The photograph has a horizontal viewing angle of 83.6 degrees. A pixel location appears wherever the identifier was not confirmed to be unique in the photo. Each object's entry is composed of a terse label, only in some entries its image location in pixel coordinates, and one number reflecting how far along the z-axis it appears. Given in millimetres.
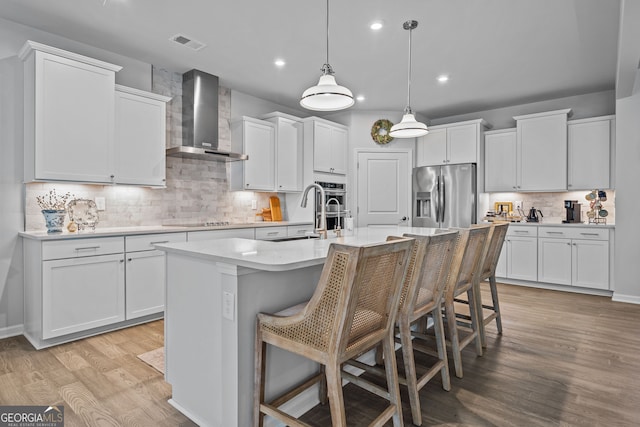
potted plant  3074
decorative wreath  5965
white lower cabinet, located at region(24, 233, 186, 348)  2879
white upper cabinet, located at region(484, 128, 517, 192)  5520
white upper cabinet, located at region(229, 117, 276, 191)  4805
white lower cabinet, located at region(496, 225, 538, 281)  5141
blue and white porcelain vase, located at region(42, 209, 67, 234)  3070
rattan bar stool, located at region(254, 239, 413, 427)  1351
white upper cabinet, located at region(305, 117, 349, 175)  5402
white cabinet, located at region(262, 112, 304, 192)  5195
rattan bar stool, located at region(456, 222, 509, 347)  2926
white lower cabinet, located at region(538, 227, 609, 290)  4633
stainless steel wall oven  5512
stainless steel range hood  4324
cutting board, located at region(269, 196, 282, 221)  5391
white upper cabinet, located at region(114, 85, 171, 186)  3572
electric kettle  5345
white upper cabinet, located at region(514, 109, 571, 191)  5070
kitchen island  1643
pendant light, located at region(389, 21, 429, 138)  3252
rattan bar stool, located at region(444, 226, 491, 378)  2408
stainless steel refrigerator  5617
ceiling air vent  3461
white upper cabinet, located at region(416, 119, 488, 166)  5672
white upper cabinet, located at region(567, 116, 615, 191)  4801
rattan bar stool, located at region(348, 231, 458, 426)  1858
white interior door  6027
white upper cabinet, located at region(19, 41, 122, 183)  3004
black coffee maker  4973
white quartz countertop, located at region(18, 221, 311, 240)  2902
